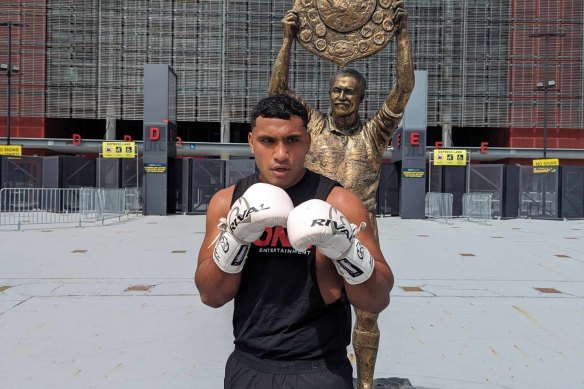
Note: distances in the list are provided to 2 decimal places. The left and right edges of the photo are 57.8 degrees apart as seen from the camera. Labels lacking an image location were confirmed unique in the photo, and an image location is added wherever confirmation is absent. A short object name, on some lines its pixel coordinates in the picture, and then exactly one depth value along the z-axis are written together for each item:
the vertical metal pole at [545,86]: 29.82
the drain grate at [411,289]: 7.94
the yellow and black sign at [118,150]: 24.66
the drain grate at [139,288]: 7.79
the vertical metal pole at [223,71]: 37.25
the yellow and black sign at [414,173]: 23.62
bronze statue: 3.51
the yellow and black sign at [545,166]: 24.31
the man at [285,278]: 2.01
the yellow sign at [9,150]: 24.75
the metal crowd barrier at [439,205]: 24.00
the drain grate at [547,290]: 7.93
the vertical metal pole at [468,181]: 25.70
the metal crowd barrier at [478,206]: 23.36
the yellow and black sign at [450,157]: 25.47
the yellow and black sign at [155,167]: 23.34
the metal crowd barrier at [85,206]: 19.55
